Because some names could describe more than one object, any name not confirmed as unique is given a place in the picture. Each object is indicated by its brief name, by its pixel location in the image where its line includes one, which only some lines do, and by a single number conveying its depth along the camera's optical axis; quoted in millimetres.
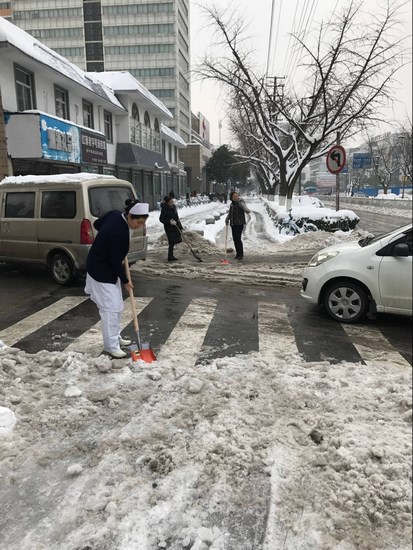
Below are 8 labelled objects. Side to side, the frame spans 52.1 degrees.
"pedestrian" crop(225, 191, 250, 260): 11086
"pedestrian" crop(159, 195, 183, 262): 10830
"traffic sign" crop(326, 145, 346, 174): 11883
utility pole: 22434
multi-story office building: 71812
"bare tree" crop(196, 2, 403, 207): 17062
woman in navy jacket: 4336
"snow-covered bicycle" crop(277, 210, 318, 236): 14664
